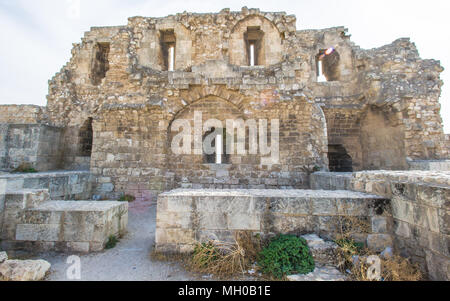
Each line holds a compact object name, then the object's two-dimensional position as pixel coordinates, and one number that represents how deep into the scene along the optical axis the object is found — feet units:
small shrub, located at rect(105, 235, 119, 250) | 10.96
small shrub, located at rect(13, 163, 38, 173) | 25.07
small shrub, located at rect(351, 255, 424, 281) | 7.34
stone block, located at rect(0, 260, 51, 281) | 7.23
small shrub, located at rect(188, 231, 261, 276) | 8.42
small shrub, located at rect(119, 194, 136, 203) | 21.41
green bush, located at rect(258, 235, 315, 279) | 7.94
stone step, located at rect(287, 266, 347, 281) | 7.42
